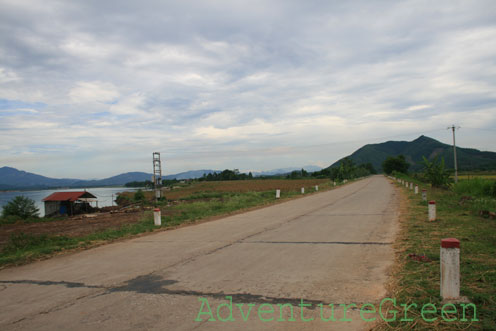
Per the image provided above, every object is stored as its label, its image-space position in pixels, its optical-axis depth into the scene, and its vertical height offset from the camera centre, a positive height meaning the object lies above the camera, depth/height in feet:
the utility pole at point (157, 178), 105.35 +0.56
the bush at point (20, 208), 101.65 -6.75
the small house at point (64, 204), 111.24 -6.46
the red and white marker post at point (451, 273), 14.73 -4.45
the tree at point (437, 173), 114.21 -1.49
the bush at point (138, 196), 158.20 -7.12
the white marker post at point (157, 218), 47.44 -5.20
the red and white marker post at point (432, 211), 39.58 -4.80
